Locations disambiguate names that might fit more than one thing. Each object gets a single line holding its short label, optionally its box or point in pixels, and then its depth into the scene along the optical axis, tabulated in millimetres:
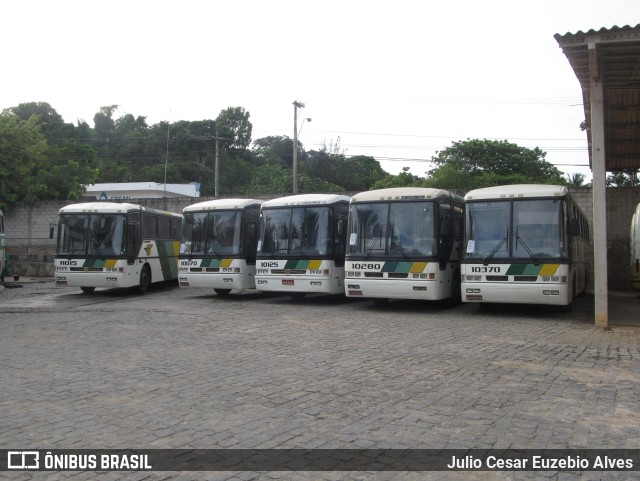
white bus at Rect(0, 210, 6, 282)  21662
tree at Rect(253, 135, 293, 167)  72931
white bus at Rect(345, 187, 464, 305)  13484
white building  66500
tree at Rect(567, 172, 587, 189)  55297
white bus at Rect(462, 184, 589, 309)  12406
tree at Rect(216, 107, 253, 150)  74706
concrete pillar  11609
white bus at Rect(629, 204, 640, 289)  17406
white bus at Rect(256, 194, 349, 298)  15094
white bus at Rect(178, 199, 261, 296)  16609
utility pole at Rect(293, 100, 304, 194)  39656
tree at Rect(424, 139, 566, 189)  58597
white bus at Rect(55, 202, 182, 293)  17969
